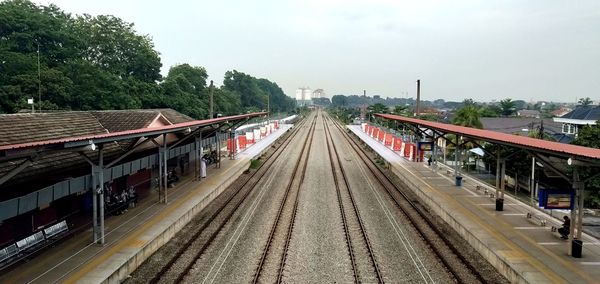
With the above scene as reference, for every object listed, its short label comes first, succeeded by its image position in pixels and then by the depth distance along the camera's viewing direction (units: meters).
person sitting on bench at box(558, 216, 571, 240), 14.26
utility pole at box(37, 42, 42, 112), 35.31
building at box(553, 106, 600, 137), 40.92
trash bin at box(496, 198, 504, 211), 18.19
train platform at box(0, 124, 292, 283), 11.08
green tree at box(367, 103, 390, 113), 94.64
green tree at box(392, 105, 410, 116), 79.20
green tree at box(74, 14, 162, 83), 54.28
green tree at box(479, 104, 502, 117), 76.18
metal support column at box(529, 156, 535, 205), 20.12
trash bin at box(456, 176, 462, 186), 23.97
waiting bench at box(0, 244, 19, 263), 11.42
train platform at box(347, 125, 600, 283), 11.69
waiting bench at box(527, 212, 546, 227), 16.48
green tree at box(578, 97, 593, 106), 130.52
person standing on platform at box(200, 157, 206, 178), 25.46
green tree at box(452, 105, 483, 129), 38.78
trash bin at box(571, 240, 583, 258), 12.66
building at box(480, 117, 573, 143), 52.55
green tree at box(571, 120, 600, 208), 20.77
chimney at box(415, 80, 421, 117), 47.30
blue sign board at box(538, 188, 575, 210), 13.53
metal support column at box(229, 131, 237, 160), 35.67
